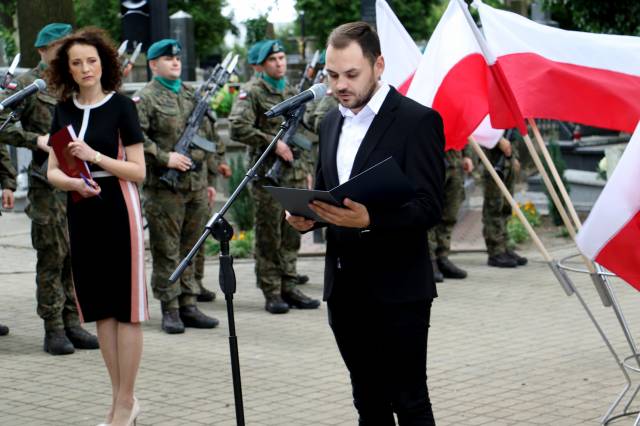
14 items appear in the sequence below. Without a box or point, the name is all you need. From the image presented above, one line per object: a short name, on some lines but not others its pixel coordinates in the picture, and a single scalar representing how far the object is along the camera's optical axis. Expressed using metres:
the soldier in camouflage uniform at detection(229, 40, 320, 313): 13.70
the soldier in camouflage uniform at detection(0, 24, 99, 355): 11.49
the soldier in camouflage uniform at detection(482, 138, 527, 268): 16.41
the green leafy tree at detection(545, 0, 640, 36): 22.32
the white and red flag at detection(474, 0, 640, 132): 8.67
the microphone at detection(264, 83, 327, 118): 7.62
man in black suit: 6.59
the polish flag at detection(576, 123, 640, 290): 7.29
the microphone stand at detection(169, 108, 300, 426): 7.37
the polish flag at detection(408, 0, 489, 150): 9.36
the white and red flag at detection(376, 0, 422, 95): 10.94
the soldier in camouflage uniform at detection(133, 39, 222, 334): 12.59
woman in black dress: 9.02
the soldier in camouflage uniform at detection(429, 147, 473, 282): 15.74
